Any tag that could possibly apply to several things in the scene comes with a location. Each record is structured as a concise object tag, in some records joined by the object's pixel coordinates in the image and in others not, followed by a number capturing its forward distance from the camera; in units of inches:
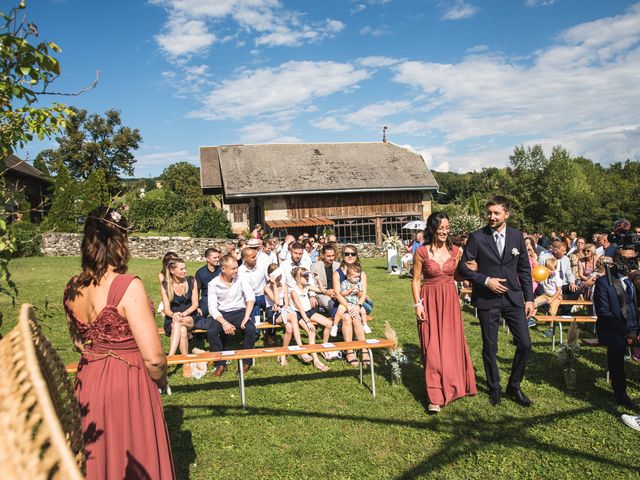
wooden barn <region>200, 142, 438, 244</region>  1318.9
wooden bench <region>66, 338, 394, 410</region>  230.4
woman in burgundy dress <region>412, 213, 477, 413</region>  219.1
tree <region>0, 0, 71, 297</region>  102.3
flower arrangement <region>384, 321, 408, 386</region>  251.9
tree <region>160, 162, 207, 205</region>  2736.2
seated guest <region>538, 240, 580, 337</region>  422.3
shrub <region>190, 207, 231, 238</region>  1218.6
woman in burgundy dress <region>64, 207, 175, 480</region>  113.8
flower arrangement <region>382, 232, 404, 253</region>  818.8
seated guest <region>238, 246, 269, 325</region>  332.2
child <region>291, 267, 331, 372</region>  312.0
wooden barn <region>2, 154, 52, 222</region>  1225.3
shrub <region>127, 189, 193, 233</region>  1351.6
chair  34.7
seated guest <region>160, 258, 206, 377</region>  303.7
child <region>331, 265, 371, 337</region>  314.3
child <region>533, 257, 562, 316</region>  392.4
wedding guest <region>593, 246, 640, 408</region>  212.4
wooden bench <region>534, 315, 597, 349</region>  301.6
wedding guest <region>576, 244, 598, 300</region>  432.1
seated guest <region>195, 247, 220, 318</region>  329.4
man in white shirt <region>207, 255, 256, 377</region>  290.4
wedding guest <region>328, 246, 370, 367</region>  296.8
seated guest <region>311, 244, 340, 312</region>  346.9
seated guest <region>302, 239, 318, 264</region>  555.1
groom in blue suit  216.1
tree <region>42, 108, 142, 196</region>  1873.8
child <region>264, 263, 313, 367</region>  305.2
